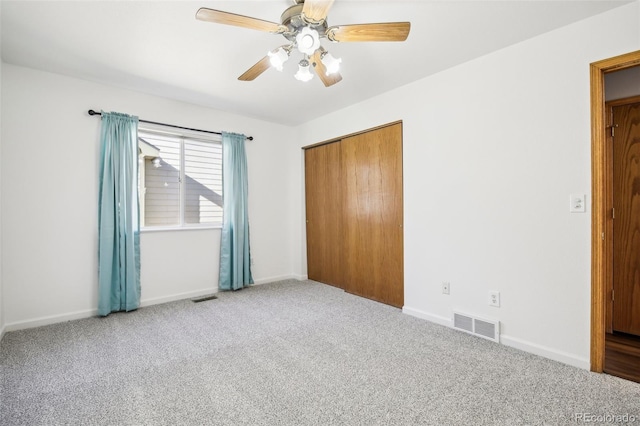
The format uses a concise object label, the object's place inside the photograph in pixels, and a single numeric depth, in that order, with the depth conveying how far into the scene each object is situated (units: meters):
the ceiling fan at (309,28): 1.66
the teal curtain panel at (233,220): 3.98
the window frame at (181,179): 3.49
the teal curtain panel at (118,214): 3.07
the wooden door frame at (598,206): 1.99
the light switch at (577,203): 2.05
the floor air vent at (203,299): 3.62
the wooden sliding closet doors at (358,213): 3.36
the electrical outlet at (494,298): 2.48
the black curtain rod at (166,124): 3.05
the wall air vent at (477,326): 2.47
